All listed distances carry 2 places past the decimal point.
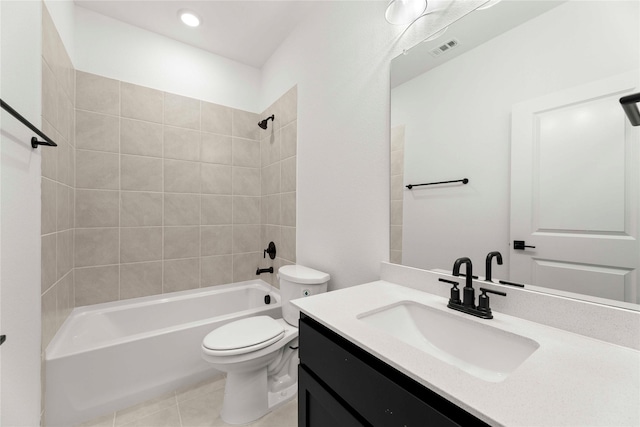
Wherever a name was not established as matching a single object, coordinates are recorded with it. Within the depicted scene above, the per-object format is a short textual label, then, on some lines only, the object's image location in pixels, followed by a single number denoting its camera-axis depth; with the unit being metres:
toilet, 1.31
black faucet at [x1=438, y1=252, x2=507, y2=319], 0.81
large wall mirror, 0.67
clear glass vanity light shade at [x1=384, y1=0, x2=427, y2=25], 1.11
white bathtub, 1.31
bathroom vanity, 0.44
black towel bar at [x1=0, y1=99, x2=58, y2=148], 0.77
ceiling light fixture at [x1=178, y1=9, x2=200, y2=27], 1.81
